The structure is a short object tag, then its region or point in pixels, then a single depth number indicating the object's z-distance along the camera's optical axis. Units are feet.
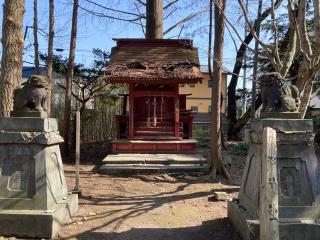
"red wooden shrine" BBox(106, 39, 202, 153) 30.92
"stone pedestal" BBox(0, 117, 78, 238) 12.87
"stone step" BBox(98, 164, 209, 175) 25.95
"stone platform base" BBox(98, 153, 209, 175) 26.01
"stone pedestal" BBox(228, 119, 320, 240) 11.70
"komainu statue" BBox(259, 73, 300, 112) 12.56
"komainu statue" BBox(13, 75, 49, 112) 13.73
